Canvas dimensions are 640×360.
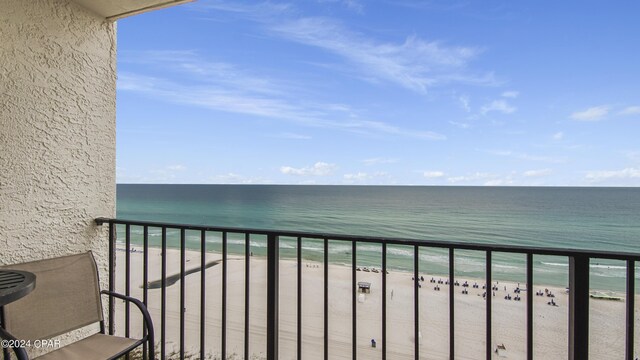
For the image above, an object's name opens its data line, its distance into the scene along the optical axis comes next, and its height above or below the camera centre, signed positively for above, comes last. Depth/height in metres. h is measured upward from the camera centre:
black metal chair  1.50 -0.65
